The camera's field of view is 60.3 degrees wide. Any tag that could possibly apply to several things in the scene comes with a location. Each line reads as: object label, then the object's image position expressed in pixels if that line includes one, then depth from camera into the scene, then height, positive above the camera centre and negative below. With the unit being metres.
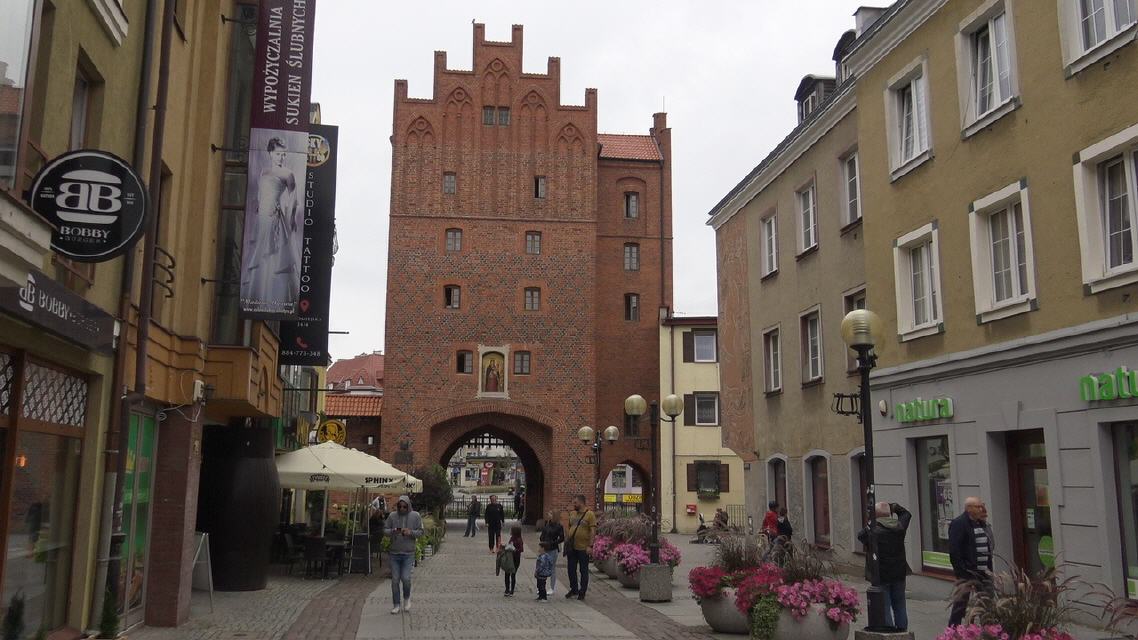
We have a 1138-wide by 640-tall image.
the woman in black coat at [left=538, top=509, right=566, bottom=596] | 16.38 -0.85
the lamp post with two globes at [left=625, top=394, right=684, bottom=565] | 15.94 +1.35
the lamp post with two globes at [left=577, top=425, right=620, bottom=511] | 25.56 +1.29
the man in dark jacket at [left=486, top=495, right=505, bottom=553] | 27.86 -1.03
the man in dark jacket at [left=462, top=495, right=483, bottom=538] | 37.53 -1.24
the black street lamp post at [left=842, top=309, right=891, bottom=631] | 8.59 +0.74
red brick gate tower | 40.69 +8.58
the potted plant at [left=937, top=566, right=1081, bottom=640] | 6.98 -0.90
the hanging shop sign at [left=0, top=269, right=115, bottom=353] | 6.52 +1.25
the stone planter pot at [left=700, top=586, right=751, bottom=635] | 11.86 -1.55
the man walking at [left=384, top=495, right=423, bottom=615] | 14.21 -0.83
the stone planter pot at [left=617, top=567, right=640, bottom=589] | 17.75 -1.71
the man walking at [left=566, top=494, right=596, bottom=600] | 16.20 -1.06
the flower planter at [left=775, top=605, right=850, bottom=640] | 10.39 -1.47
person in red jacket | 17.95 -0.64
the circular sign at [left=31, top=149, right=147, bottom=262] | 7.65 +2.19
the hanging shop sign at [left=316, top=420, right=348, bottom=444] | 29.45 +1.52
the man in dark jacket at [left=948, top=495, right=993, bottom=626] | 10.15 -0.57
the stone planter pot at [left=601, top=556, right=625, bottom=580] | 19.59 -1.66
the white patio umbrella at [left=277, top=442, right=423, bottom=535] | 19.67 +0.24
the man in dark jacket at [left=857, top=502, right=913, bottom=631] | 10.53 -0.77
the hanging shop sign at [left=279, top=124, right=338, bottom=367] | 17.66 +4.03
